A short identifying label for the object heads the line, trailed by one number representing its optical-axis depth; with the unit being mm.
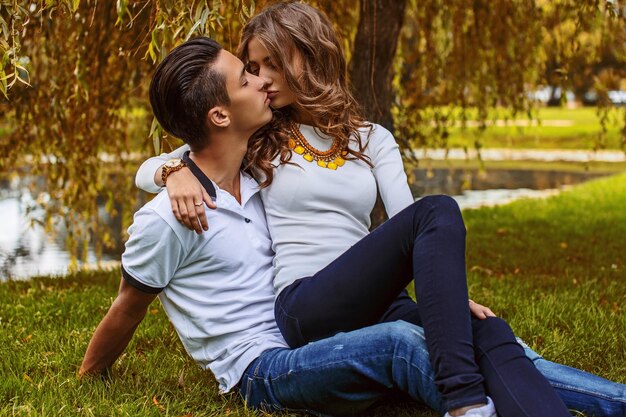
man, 2254
